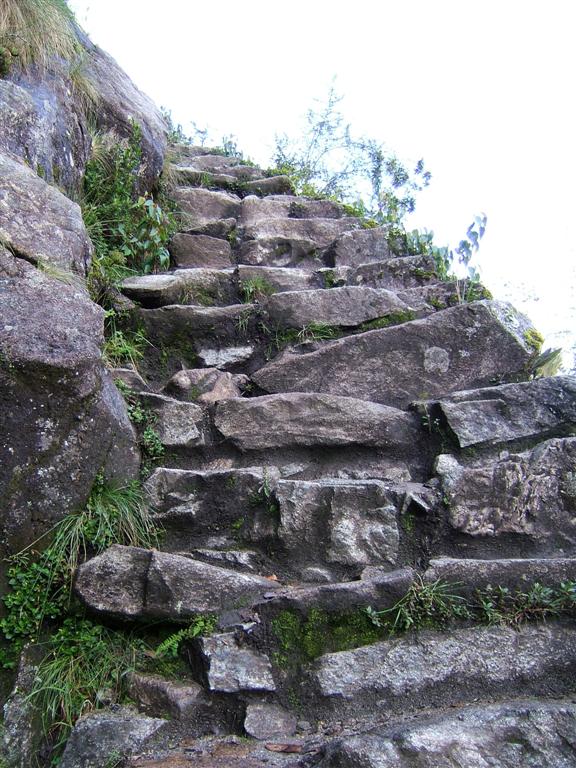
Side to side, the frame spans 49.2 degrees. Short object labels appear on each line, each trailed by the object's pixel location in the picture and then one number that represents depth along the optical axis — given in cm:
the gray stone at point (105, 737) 182
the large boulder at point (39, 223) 265
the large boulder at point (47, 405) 223
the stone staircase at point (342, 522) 191
